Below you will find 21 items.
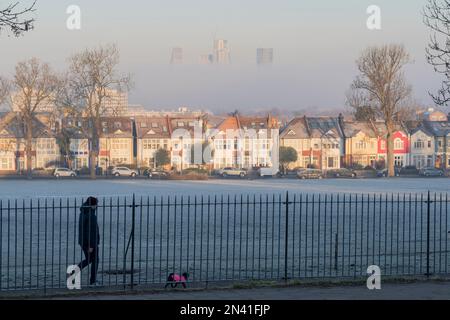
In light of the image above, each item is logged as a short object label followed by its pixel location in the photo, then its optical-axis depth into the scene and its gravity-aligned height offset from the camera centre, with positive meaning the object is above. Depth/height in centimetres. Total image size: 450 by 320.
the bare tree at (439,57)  2338 +238
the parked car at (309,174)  9383 -329
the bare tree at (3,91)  9938 +600
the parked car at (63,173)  9338 -326
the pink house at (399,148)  11294 -49
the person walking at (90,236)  1892 -208
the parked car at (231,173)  9750 -332
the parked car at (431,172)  9950 -324
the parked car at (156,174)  9164 -326
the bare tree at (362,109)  9506 +389
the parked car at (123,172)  9649 -326
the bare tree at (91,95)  9444 +529
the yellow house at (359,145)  11281 -11
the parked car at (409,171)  10312 -323
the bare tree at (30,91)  9856 +599
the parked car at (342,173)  9819 -335
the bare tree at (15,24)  1834 +253
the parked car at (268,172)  9825 -331
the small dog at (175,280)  1789 -286
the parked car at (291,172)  9842 -333
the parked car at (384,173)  9675 -328
